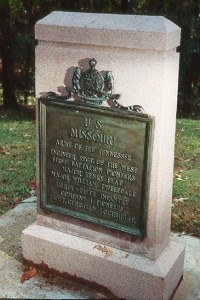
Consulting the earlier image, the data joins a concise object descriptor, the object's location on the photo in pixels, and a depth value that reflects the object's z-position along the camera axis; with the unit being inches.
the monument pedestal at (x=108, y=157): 126.9
